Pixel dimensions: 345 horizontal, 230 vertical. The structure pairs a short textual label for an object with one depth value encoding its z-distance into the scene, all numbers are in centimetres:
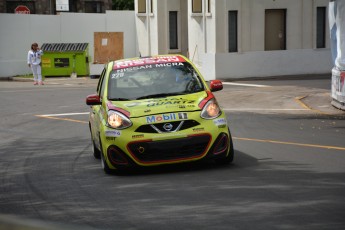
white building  3244
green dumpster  3803
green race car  1020
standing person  3381
